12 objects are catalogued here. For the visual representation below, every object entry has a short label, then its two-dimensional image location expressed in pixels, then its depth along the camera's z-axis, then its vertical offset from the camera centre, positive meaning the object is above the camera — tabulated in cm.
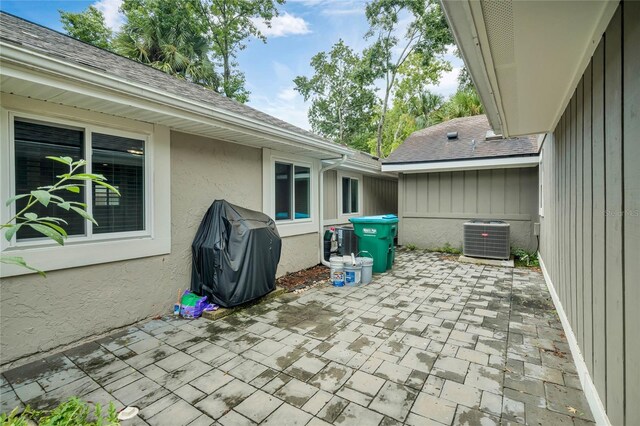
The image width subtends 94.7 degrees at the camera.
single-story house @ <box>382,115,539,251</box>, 738 +71
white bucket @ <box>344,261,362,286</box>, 511 -108
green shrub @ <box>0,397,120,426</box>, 176 -130
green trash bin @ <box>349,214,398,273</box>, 576 -50
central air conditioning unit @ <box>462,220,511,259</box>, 670 -69
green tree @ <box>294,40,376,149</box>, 1950 +772
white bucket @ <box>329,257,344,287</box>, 507 -108
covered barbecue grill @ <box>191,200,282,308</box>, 380 -60
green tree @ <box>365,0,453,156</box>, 1244 +804
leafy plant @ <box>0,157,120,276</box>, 118 -2
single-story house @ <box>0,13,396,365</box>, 261 +50
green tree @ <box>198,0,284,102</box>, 1592 +1020
